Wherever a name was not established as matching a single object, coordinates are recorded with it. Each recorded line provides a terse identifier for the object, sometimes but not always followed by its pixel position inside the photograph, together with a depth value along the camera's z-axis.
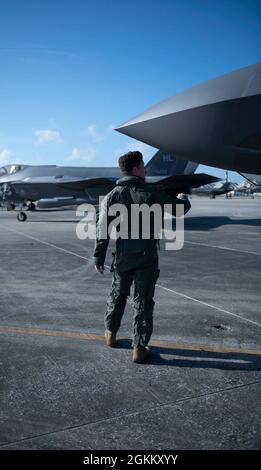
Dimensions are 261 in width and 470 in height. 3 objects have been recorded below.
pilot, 3.45
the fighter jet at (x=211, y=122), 7.82
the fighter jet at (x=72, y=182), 18.97
